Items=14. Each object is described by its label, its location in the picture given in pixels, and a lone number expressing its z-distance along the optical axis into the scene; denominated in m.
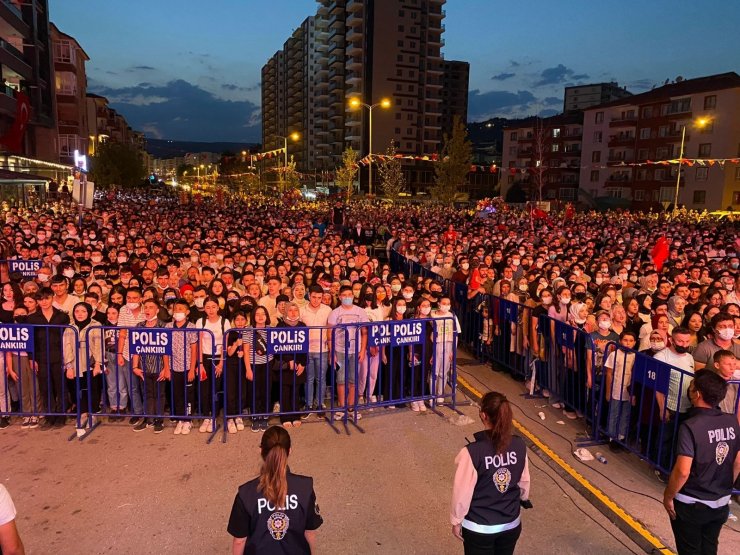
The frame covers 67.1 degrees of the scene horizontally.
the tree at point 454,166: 50.97
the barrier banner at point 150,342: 6.94
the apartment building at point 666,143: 52.84
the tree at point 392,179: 56.47
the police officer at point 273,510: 3.16
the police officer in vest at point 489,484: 3.65
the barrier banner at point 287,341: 7.16
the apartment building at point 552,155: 70.38
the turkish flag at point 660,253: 15.43
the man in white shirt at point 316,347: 7.58
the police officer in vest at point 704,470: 3.93
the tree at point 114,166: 66.94
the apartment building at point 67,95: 56.06
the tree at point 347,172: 59.97
